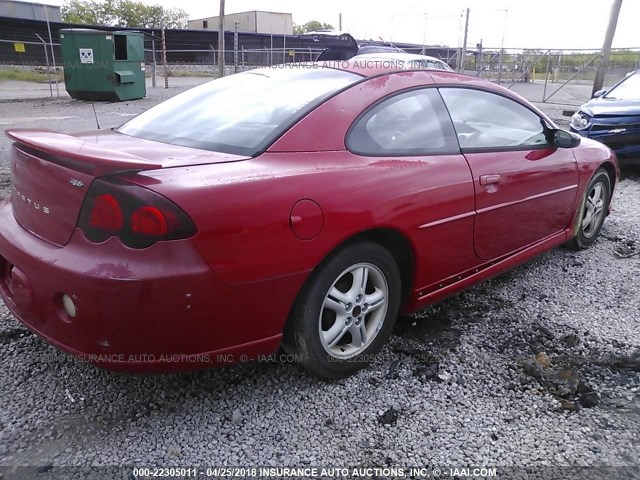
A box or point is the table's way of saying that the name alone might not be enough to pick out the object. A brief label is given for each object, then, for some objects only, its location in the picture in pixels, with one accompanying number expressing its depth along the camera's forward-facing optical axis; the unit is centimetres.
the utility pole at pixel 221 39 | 2019
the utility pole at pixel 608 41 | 1479
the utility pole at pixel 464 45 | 1945
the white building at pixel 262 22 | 4444
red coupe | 193
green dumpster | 1423
